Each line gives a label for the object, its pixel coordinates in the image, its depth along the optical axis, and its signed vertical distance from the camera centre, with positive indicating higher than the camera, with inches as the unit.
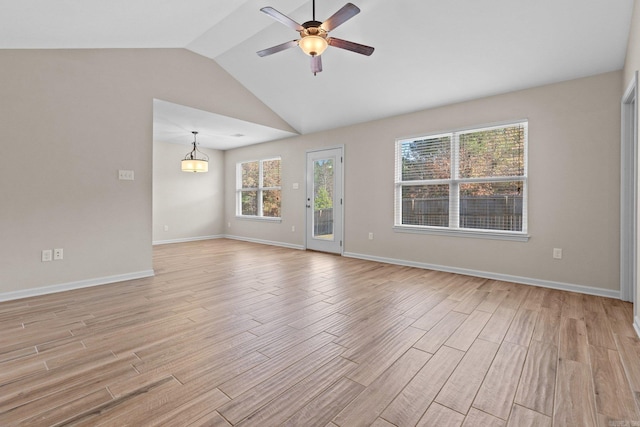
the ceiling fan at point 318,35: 99.1 +63.8
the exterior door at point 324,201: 233.5 +7.0
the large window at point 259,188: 288.2 +20.7
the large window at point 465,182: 157.2 +16.0
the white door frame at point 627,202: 121.5 +3.5
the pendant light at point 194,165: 264.0 +38.7
